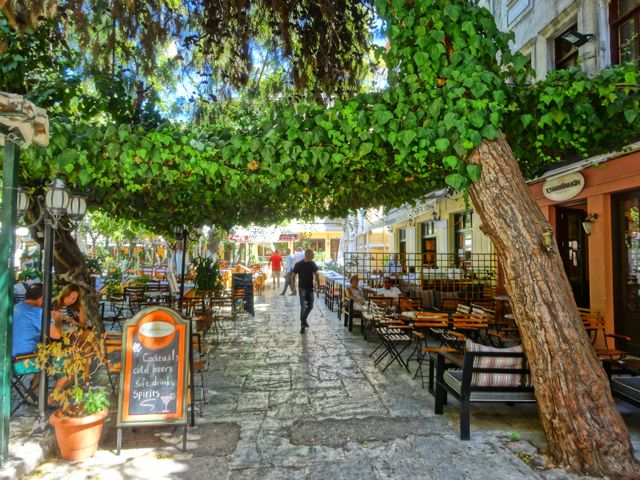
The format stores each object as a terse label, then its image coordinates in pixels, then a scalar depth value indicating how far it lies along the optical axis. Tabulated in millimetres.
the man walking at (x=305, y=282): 9008
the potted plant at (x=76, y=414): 3504
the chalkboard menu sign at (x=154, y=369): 3729
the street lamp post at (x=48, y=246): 4172
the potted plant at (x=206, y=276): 11508
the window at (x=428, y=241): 14798
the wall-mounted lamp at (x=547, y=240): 3415
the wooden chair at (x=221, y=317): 8389
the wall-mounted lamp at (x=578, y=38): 7418
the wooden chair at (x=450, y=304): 8688
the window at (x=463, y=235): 12311
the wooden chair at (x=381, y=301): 8664
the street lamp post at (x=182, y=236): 9416
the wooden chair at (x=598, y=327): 5148
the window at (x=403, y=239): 18278
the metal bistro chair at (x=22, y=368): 4270
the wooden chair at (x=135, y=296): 9626
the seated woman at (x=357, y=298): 8939
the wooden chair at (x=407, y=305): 8281
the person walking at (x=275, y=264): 19531
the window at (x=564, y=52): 8300
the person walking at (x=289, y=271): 17205
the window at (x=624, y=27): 6902
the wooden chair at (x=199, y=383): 4590
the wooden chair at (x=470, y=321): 6289
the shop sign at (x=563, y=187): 7766
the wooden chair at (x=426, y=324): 5811
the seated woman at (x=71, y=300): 6101
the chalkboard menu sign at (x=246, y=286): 11227
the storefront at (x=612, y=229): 6887
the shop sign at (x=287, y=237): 18453
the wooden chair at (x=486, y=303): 9656
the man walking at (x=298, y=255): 16325
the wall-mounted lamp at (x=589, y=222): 7573
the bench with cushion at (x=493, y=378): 3938
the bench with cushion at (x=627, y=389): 3893
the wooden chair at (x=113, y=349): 4336
